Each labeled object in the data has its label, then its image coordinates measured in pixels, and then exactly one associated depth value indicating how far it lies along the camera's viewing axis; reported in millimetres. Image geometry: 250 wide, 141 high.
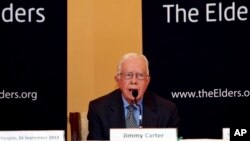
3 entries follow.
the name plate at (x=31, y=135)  5417
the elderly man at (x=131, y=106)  7041
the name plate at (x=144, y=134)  5350
